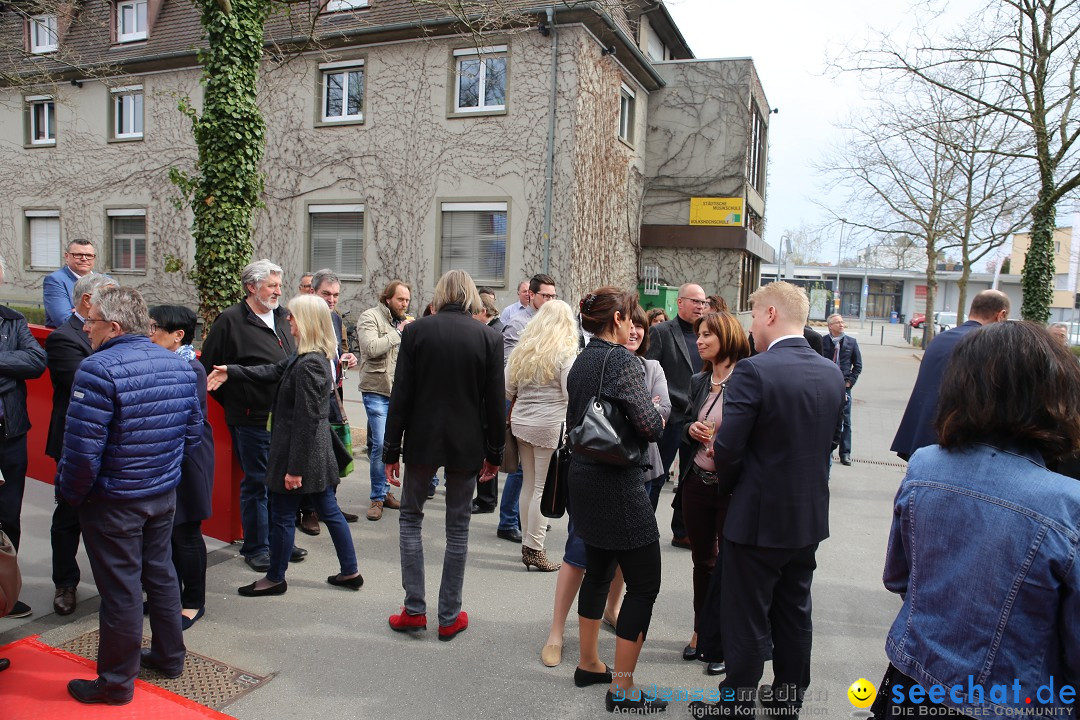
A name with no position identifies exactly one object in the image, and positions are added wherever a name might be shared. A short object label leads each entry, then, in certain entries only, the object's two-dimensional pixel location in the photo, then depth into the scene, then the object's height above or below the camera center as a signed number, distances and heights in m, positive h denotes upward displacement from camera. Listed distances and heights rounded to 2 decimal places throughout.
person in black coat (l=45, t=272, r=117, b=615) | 4.11 -0.71
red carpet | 3.14 -1.91
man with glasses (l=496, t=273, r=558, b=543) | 5.80 -0.58
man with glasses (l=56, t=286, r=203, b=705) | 3.07 -0.82
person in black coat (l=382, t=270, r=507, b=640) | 3.97 -0.73
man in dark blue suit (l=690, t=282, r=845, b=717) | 3.04 -0.83
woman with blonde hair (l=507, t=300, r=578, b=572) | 4.80 -0.75
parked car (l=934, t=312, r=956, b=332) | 42.95 -0.77
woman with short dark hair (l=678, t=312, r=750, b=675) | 3.78 -1.04
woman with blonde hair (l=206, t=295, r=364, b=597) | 4.31 -0.94
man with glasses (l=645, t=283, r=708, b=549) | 6.07 -0.47
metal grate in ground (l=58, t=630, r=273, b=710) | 3.37 -1.95
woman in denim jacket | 1.74 -0.57
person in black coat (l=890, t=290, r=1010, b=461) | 4.27 -0.39
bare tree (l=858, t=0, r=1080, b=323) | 12.48 +4.00
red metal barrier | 5.18 -1.48
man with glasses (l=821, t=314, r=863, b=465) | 9.20 -0.75
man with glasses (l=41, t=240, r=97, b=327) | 5.14 -0.05
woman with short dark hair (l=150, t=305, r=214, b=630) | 3.77 -1.16
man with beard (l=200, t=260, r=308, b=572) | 4.85 -0.74
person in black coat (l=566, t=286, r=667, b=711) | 3.34 -1.05
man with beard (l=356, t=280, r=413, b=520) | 6.22 -0.65
